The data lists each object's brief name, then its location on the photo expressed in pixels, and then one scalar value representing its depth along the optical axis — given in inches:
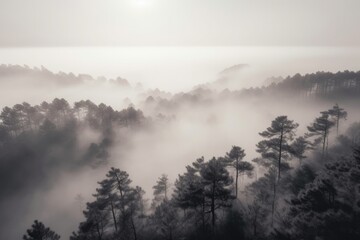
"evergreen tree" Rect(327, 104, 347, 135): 2022.6
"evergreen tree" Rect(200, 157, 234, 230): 1080.8
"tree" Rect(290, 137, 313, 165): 1766.1
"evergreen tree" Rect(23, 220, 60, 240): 967.0
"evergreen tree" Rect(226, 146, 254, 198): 1445.6
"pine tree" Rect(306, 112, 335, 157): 1756.9
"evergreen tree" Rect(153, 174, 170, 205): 1817.2
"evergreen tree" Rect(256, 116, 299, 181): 1472.7
